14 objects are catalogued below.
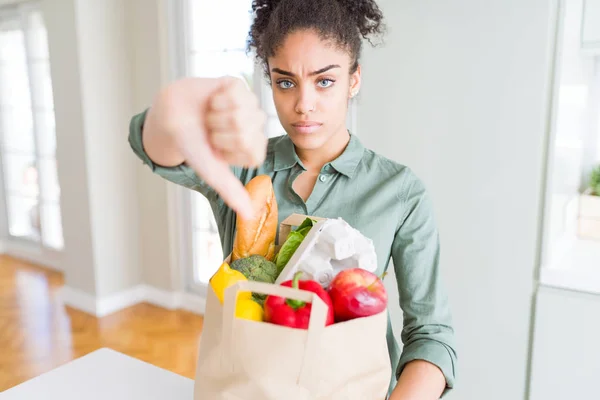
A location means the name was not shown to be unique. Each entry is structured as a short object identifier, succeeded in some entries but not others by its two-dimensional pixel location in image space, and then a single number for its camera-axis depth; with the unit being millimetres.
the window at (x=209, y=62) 3223
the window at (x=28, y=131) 4289
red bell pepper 612
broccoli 729
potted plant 2137
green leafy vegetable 771
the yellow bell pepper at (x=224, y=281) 665
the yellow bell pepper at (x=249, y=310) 635
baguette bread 810
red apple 636
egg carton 702
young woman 952
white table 1025
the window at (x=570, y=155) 1821
